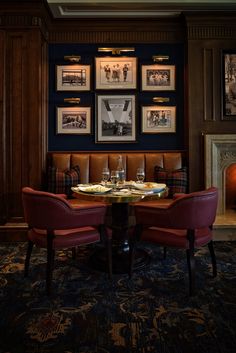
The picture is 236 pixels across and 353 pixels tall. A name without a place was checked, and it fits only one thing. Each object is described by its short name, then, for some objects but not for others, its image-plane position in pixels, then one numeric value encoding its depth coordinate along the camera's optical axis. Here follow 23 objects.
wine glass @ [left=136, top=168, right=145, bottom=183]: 3.13
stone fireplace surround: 4.41
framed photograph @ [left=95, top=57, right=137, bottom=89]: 4.77
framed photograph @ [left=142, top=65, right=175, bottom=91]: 4.79
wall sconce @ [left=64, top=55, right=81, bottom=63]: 4.70
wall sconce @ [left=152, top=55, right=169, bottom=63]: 4.71
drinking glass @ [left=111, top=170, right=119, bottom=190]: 3.04
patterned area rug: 1.80
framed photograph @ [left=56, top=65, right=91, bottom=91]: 4.76
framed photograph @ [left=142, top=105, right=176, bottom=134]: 4.81
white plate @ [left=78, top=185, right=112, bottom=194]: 2.68
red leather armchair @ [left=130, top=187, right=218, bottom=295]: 2.38
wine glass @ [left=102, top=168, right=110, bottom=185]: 3.09
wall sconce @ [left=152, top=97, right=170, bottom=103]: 4.79
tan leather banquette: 4.51
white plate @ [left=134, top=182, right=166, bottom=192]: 2.80
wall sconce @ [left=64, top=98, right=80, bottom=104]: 4.75
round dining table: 2.69
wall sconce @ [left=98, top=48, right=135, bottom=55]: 4.70
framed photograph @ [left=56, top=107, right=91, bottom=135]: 4.79
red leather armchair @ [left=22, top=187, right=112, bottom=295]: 2.38
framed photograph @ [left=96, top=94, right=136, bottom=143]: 4.78
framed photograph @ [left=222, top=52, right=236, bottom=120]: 4.53
